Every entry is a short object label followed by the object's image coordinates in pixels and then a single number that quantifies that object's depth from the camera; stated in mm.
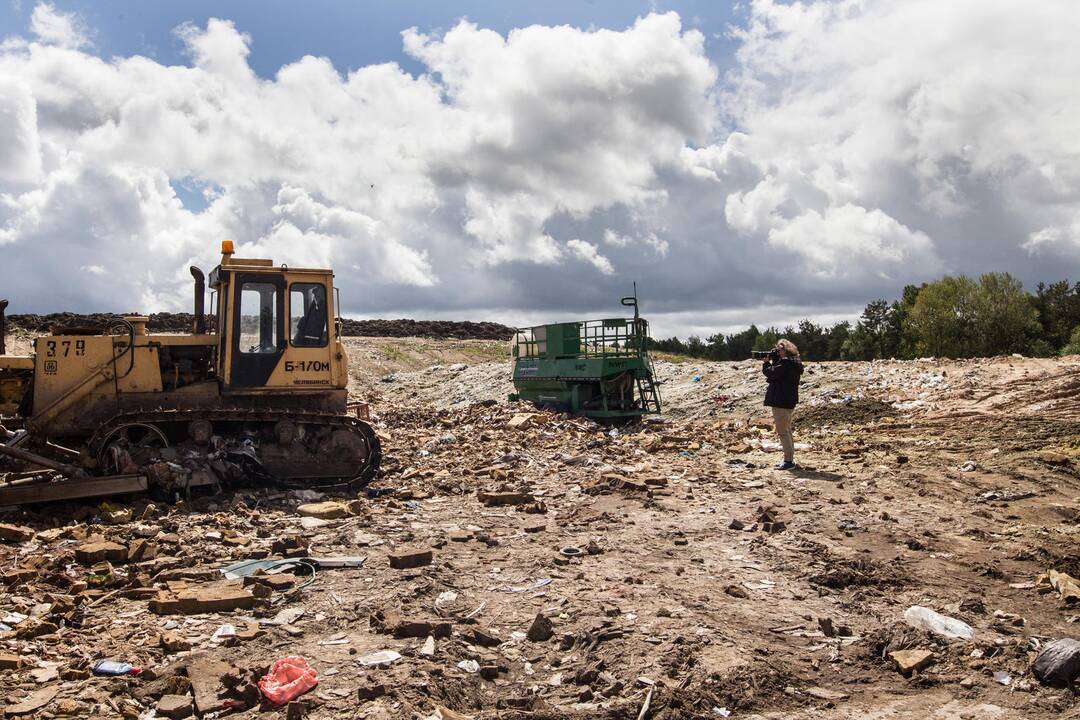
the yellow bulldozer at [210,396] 8703
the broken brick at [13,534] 6816
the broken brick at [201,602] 5031
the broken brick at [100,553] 6109
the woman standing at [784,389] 10656
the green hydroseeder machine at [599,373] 16328
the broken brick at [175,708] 3720
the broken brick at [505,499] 8594
